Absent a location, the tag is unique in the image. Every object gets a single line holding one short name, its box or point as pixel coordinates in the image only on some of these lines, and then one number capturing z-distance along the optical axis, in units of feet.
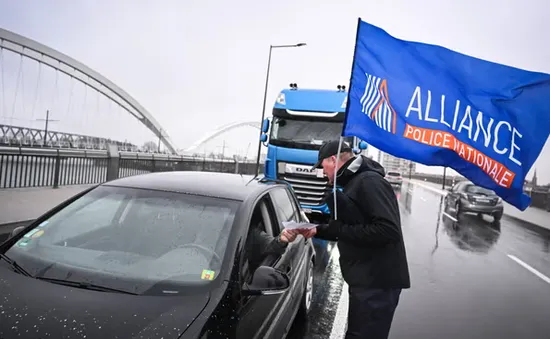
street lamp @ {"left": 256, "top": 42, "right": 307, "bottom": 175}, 89.57
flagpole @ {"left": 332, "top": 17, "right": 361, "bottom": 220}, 9.05
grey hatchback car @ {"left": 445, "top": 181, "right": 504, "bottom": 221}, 50.14
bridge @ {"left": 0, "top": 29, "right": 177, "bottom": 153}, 144.16
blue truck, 33.12
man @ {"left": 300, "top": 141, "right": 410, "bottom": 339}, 8.36
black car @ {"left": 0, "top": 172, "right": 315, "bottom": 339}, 5.92
